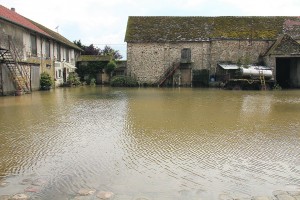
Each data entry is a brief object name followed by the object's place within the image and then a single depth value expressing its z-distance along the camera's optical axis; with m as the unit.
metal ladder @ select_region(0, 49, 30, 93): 16.93
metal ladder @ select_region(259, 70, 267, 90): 22.37
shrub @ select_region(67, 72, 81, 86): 27.58
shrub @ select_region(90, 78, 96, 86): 29.46
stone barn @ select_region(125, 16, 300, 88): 27.12
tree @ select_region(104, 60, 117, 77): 31.09
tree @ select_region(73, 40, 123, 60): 40.67
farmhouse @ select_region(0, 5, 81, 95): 17.02
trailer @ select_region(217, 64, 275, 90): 22.56
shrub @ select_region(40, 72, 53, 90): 21.84
